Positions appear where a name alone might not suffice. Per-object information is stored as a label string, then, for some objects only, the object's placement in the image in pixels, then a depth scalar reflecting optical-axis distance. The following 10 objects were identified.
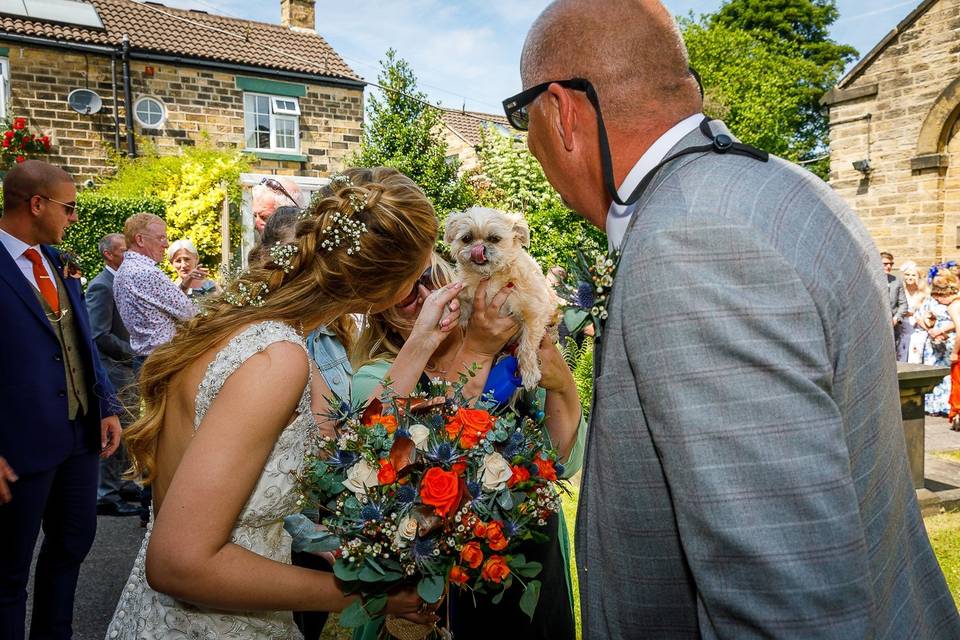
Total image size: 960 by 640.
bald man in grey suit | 1.07
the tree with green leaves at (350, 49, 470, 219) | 12.50
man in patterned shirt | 5.85
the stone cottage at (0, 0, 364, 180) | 16.52
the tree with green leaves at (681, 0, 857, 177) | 29.24
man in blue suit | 3.28
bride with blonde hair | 1.60
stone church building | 14.00
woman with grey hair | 7.20
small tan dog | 3.09
